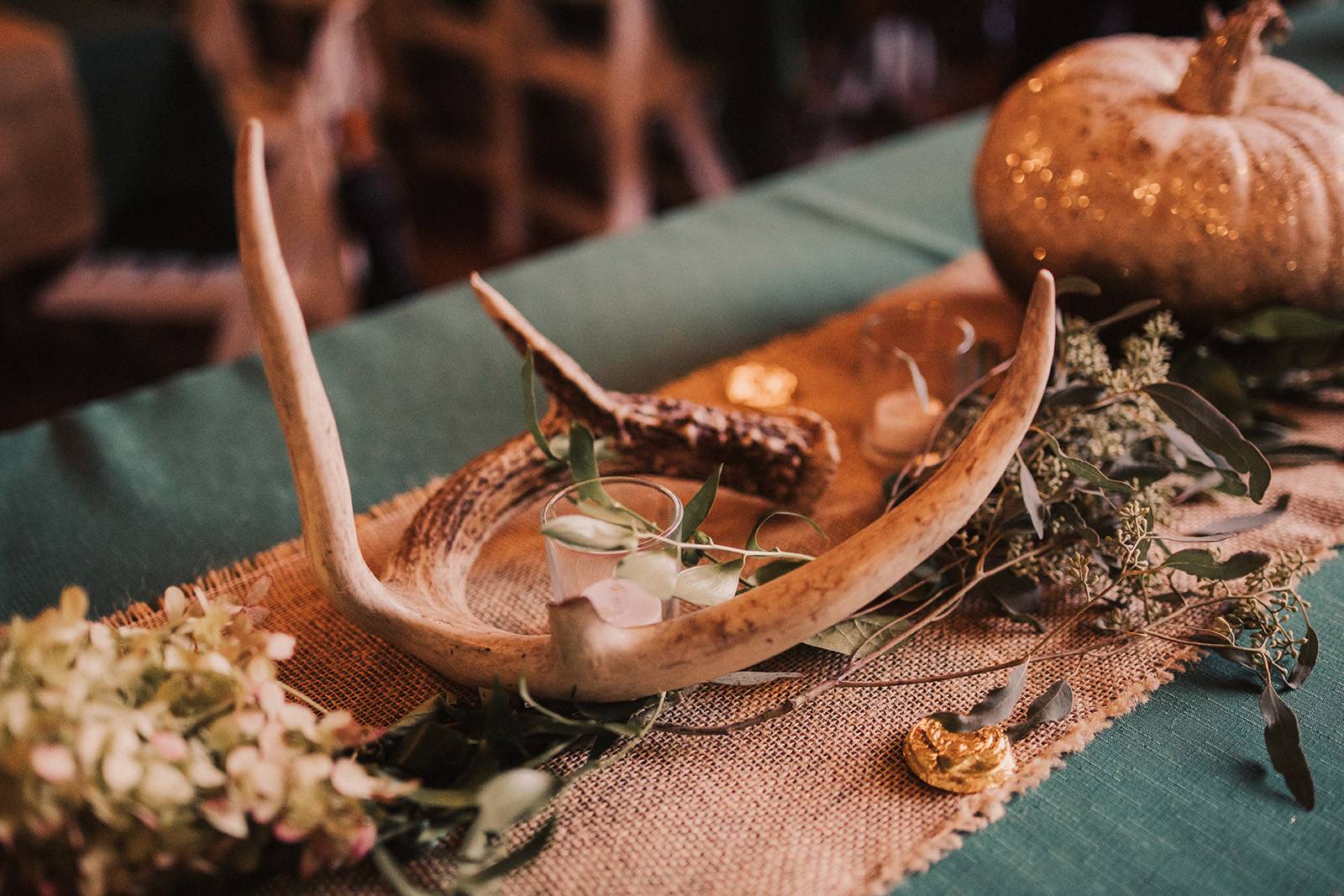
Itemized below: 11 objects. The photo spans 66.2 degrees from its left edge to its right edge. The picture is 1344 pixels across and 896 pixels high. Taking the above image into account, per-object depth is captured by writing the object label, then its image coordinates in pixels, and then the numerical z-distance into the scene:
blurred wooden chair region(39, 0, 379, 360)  1.77
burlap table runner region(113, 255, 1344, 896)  0.51
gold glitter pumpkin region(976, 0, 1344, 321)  0.77
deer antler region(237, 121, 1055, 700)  0.50
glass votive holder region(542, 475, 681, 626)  0.59
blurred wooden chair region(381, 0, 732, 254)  2.62
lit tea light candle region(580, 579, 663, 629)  0.61
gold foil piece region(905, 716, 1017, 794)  0.55
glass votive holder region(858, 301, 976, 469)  0.81
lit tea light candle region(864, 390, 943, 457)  0.80
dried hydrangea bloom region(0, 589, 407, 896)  0.41
